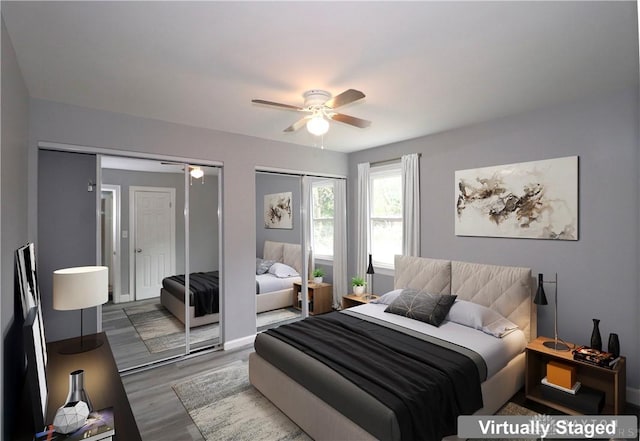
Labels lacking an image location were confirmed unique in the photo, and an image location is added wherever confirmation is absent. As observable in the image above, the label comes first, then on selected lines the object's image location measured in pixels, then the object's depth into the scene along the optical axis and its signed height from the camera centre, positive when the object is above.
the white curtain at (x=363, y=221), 4.91 -0.04
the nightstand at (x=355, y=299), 4.40 -1.12
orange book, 2.61 -1.28
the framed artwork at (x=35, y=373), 1.45 -0.75
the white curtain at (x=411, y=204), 4.22 +0.19
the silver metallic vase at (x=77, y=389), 1.50 -0.81
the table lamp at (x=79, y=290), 2.30 -0.53
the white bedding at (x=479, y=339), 2.59 -1.04
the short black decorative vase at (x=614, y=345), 2.53 -1.00
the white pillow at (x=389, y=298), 3.72 -0.93
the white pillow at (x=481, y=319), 2.93 -0.96
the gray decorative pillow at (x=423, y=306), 3.14 -0.89
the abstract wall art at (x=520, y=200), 3.00 +0.19
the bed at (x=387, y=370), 1.99 -1.14
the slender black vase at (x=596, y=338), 2.64 -0.99
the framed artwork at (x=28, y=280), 1.89 -0.40
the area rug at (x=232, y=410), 2.38 -1.59
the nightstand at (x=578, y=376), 2.47 -1.34
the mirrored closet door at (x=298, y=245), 4.42 -0.40
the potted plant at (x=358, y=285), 4.60 -0.97
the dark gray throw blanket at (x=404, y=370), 1.93 -1.06
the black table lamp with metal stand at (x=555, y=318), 2.79 -0.91
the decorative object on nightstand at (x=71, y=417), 1.37 -0.86
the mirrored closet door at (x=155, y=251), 3.32 -0.36
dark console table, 1.55 -0.99
